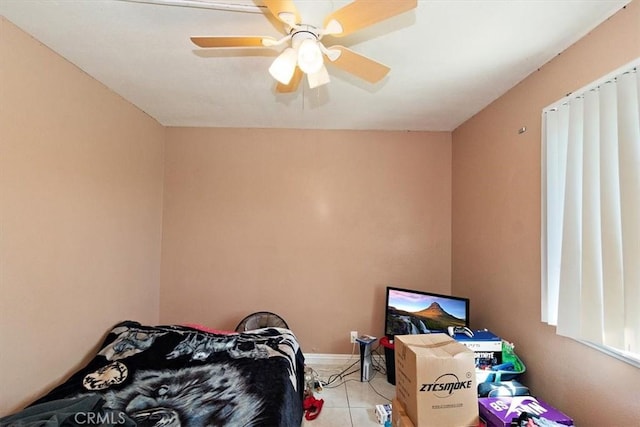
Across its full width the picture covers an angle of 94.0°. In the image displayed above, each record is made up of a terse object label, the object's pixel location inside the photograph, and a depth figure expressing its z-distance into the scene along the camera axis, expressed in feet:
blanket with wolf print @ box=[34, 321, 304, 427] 5.54
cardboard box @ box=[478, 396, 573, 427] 5.24
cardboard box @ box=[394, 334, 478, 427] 5.31
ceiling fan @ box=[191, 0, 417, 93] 3.75
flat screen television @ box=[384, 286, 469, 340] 8.46
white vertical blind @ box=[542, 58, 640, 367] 4.40
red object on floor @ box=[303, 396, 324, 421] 7.50
